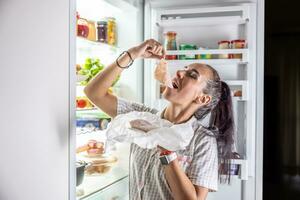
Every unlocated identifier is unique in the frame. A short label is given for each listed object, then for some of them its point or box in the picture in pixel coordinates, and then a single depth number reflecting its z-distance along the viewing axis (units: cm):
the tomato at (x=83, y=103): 172
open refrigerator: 168
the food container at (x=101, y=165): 175
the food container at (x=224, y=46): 170
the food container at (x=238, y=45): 169
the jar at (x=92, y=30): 177
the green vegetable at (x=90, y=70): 172
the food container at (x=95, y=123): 173
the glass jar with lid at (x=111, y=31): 178
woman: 165
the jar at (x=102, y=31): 178
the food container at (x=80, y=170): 171
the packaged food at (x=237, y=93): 169
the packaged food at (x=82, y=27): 172
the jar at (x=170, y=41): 174
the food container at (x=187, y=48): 172
